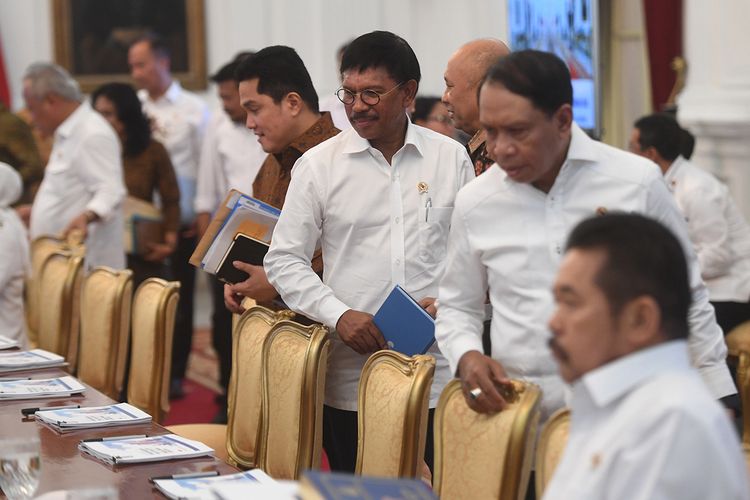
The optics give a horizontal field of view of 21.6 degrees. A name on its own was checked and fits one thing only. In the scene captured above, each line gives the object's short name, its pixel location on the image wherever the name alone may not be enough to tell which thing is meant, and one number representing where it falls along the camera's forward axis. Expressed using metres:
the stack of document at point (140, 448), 4.30
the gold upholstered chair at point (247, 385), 5.69
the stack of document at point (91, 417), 4.85
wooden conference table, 4.00
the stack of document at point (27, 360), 6.27
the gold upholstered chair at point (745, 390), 6.02
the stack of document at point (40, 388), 5.52
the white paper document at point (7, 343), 6.98
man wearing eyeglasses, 5.26
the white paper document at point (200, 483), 3.77
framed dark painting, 16.02
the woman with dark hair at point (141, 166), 10.35
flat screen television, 8.93
